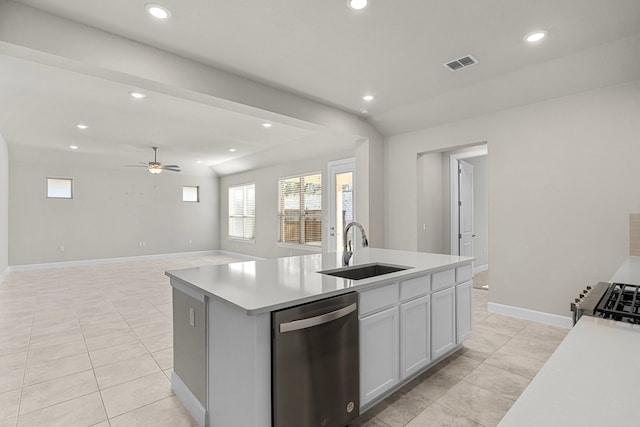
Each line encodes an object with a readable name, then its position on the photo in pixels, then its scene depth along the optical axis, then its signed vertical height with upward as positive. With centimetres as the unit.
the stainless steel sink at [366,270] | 259 -48
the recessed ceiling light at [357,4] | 245 +158
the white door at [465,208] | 650 +9
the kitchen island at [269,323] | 160 -69
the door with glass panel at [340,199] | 679 +30
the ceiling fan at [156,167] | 730 +105
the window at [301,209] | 755 +10
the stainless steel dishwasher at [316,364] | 160 -79
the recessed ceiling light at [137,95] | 422 +156
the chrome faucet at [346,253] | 259 -34
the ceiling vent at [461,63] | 330 +156
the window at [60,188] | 815 +67
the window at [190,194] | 1044 +65
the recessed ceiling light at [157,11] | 248 +157
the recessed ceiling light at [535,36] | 283 +156
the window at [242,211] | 966 +7
